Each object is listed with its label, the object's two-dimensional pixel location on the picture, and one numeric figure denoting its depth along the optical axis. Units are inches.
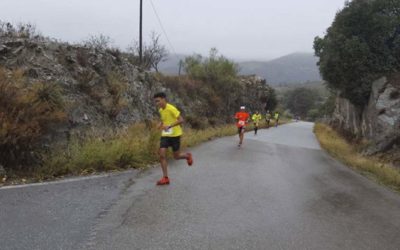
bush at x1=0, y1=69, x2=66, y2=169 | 362.5
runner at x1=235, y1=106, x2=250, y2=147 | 780.6
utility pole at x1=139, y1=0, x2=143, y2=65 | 1137.2
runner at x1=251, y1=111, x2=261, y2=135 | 1213.0
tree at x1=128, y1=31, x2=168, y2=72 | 1599.8
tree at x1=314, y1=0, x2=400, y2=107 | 928.9
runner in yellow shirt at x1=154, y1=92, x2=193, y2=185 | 349.1
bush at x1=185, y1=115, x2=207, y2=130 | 1070.4
